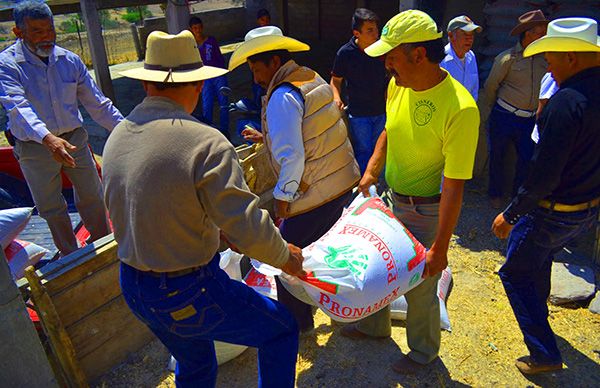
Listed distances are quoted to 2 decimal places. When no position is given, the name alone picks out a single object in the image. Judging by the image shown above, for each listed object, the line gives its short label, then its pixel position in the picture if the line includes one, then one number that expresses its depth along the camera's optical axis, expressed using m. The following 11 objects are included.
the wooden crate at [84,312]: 2.59
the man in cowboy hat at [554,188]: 2.31
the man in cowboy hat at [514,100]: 4.50
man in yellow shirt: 2.24
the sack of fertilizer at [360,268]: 2.28
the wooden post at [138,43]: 16.28
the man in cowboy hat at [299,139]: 2.56
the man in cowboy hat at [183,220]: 1.74
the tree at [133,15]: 36.92
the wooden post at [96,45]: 7.00
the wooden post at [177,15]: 7.58
